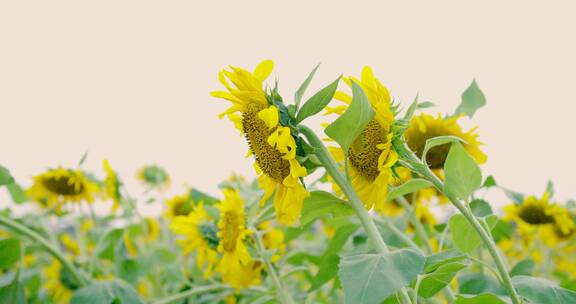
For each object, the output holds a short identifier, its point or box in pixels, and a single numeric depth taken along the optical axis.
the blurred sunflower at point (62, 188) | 1.94
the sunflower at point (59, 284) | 1.95
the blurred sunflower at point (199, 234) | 1.18
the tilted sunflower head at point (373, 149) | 0.68
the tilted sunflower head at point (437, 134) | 1.20
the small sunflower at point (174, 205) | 2.13
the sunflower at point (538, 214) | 1.55
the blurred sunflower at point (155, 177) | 2.55
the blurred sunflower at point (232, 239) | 1.06
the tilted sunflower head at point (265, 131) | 0.68
